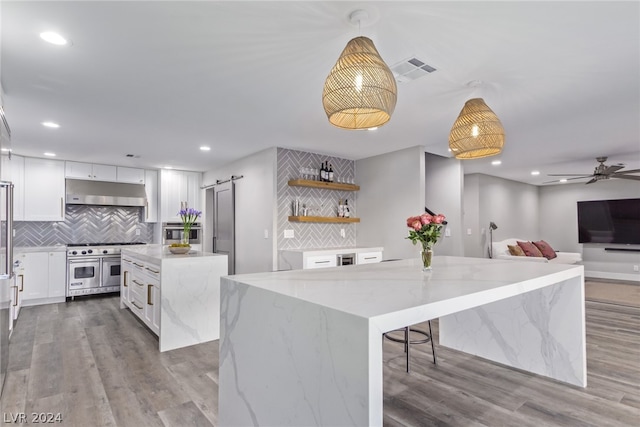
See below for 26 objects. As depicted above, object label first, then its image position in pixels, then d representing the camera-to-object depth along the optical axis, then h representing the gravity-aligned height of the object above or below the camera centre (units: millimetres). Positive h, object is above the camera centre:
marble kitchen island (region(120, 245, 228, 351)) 3283 -727
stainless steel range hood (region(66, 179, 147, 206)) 5664 +527
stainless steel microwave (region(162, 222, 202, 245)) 6430 -175
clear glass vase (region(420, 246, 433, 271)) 2242 -220
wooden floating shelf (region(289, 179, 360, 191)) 4730 +553
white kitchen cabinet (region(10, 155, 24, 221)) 5180 +567
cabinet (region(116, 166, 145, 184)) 6093 +877
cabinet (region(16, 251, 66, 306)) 5047 -793
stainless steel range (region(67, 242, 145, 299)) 5449 -728
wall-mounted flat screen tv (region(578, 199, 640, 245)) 7648 +5
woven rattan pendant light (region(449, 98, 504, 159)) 2309 +625
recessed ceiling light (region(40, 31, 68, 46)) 1958 +1080
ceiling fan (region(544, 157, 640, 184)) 5359 +775
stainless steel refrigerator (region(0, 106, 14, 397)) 2252 -122
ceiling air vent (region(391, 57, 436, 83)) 2316 +1076
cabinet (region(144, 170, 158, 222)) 6375 +546
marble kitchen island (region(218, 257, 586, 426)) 1119 -426
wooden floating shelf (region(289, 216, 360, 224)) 4805 +55
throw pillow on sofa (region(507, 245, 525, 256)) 6812 -580
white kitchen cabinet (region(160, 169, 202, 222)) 6426 +608
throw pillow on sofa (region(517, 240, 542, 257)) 7113 -578
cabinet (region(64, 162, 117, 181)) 5652 +890
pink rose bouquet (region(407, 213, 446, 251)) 2219 -37
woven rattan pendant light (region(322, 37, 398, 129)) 1604 +665
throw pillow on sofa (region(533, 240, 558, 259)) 7473 -627
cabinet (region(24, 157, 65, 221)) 5309 +548
